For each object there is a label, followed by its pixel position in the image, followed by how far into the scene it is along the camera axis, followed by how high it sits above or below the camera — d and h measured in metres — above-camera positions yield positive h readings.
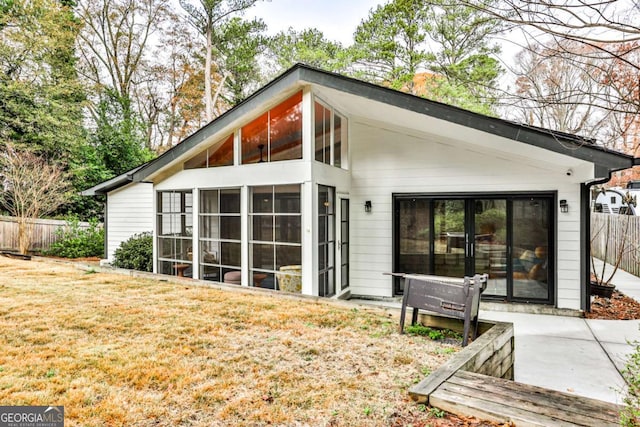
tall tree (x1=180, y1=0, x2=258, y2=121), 17.17 +9.67
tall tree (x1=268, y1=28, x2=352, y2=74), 15.93 +8.10
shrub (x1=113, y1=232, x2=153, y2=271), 9.08 -0.90
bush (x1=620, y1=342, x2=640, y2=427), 1.86 -1.04
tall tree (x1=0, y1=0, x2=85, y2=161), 13.38 +5.25
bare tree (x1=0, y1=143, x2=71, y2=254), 11.67 +1.02
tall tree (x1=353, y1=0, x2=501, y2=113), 13.35 +6.36
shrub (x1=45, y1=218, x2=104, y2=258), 11.94 -0.76
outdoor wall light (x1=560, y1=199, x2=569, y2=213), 6.06 +0.16
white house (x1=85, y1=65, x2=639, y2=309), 5.99 +0.39
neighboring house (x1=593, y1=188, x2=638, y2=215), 16.41 +0.55
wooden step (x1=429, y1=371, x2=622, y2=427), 2.09 -1.17
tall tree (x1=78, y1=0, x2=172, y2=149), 17.52 +8.58
